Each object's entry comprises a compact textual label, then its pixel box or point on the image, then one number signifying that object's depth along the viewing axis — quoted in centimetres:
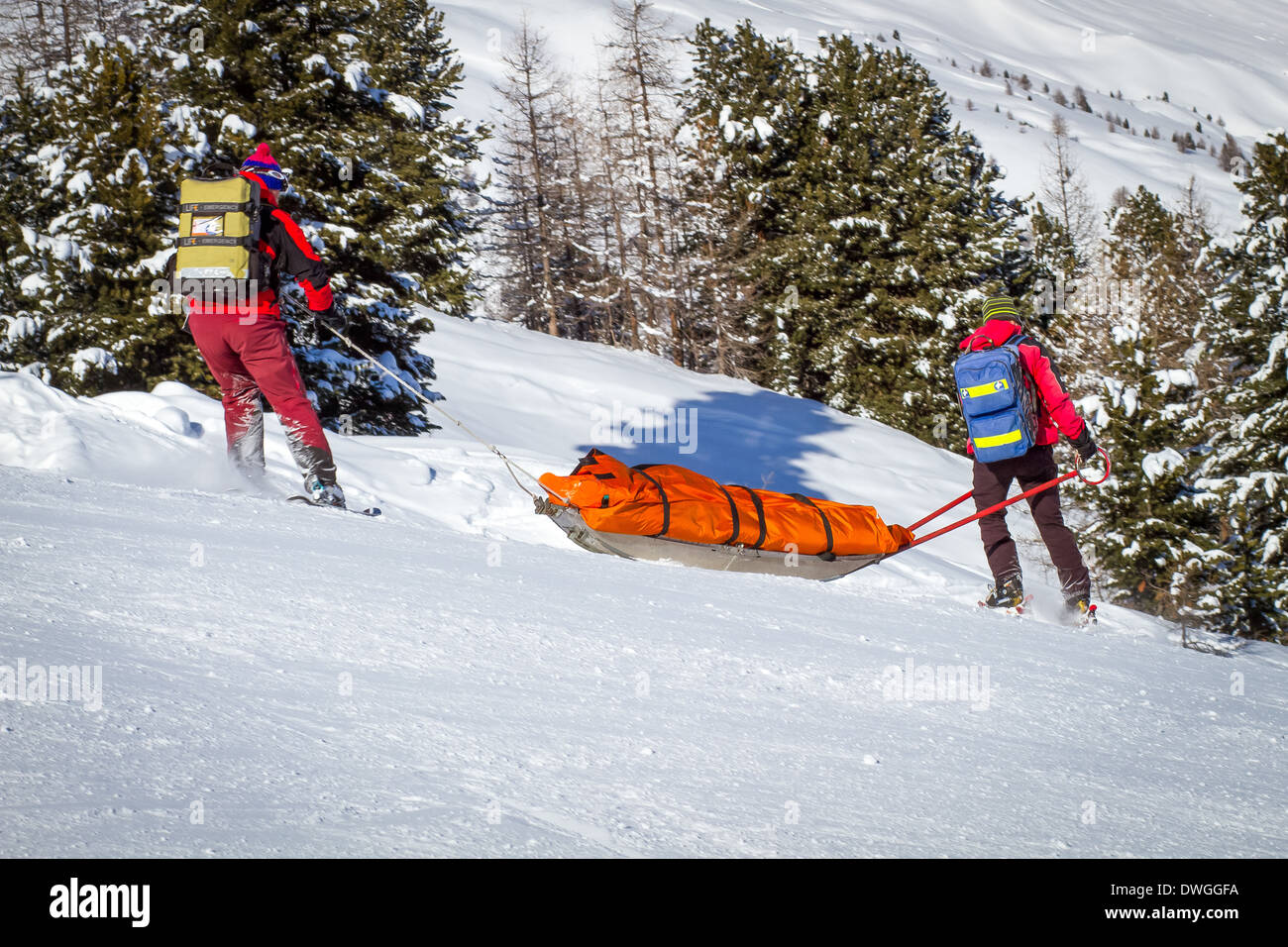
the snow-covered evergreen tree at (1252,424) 1594
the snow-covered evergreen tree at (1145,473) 1548
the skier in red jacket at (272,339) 615
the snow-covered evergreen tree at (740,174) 3058
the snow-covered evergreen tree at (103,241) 1327
